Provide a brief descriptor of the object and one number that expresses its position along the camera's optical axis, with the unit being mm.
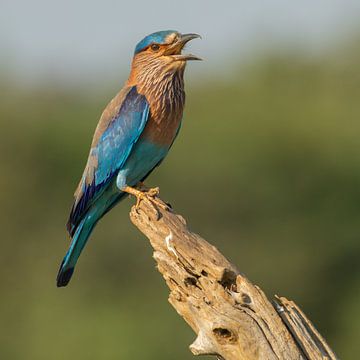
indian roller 18250
